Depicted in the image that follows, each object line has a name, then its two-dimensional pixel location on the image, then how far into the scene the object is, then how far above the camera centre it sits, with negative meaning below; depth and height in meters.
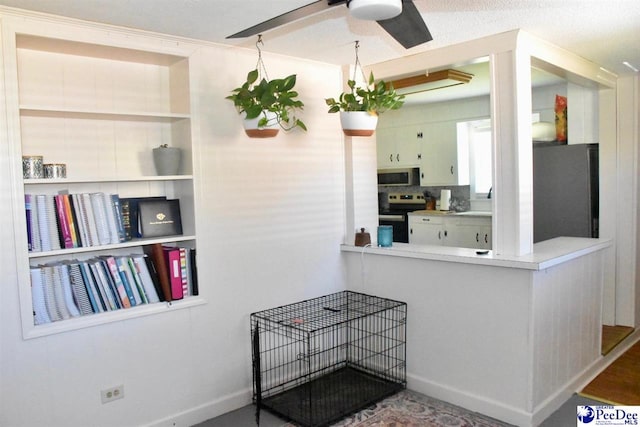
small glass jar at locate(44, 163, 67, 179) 2.44 +0.14
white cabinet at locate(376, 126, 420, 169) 5.97 +0.48
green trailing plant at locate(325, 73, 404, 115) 3.00 +0.53
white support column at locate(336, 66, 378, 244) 3.62 +0.02
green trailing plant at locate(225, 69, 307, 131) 2.72 +0.52
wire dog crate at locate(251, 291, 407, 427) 3.04 -1.16
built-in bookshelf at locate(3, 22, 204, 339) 2.31 +0.39
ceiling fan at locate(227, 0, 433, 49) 1.73 +0.64
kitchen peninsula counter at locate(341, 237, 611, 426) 2.76 -0.84
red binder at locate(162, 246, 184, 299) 2.80 -0.44
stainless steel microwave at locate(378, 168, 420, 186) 6.00 +0.10
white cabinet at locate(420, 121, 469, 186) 5.64 +0.32
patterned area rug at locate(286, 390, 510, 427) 2.81 -1.35
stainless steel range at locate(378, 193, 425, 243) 5.89 -0.29
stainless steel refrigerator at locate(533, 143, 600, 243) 4.20 -0.10
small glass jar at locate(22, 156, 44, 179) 2.36 +0.15
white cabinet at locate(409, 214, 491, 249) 5.09 -0.50
